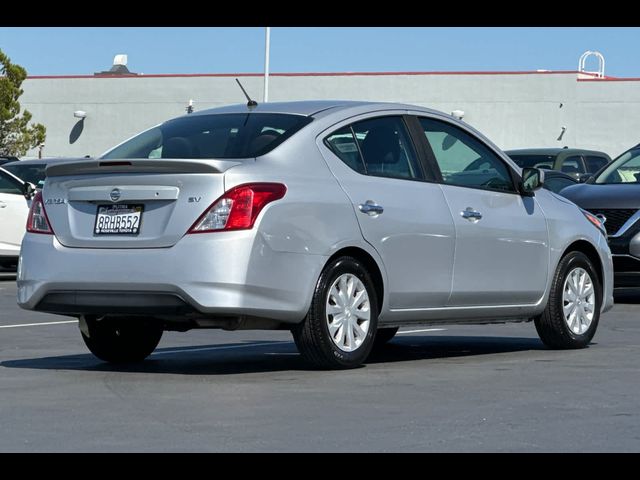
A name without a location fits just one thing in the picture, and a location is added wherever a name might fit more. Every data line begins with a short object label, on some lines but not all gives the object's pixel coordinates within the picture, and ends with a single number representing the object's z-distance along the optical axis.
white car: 19.81
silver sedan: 8.75
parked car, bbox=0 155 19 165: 30.12
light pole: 46.28
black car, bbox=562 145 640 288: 15.86
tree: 47.50
